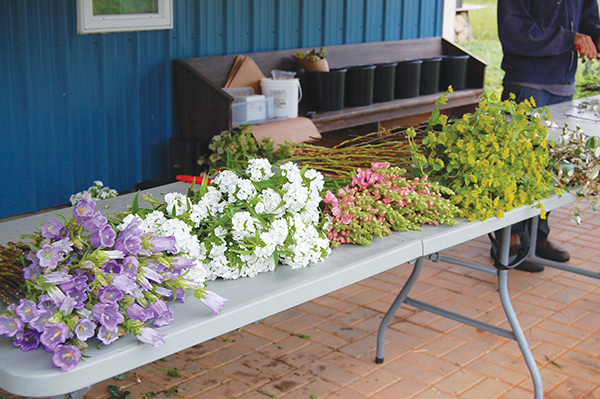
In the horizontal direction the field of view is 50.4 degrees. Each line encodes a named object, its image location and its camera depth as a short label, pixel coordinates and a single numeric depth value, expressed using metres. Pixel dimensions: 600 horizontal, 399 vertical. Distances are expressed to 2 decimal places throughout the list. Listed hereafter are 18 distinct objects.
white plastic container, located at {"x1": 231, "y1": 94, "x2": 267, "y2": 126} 4.65
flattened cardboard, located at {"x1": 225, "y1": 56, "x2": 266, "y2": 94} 4.98
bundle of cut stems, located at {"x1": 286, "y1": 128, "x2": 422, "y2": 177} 2.34
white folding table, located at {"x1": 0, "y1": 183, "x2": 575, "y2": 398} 1.25
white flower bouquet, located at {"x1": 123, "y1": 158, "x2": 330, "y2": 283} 1.61
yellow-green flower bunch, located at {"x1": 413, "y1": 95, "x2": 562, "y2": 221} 2.19
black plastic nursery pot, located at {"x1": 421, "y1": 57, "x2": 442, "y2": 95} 6.27
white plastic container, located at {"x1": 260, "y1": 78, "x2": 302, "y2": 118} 4.87
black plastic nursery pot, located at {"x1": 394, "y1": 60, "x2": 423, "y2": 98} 6.03
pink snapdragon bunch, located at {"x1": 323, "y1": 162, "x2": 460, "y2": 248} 1.92
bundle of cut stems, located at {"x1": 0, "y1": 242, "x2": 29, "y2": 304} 1.46
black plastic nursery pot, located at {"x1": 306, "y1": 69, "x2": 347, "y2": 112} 5.21
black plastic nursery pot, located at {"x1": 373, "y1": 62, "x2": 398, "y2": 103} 5.83
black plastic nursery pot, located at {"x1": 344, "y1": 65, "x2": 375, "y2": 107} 5.50
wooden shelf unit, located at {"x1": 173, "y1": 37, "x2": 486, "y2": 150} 4.67
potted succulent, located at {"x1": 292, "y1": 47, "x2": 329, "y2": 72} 5.37
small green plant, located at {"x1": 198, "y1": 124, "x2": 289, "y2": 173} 4.30
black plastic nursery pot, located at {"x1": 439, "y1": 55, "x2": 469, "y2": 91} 6.48
